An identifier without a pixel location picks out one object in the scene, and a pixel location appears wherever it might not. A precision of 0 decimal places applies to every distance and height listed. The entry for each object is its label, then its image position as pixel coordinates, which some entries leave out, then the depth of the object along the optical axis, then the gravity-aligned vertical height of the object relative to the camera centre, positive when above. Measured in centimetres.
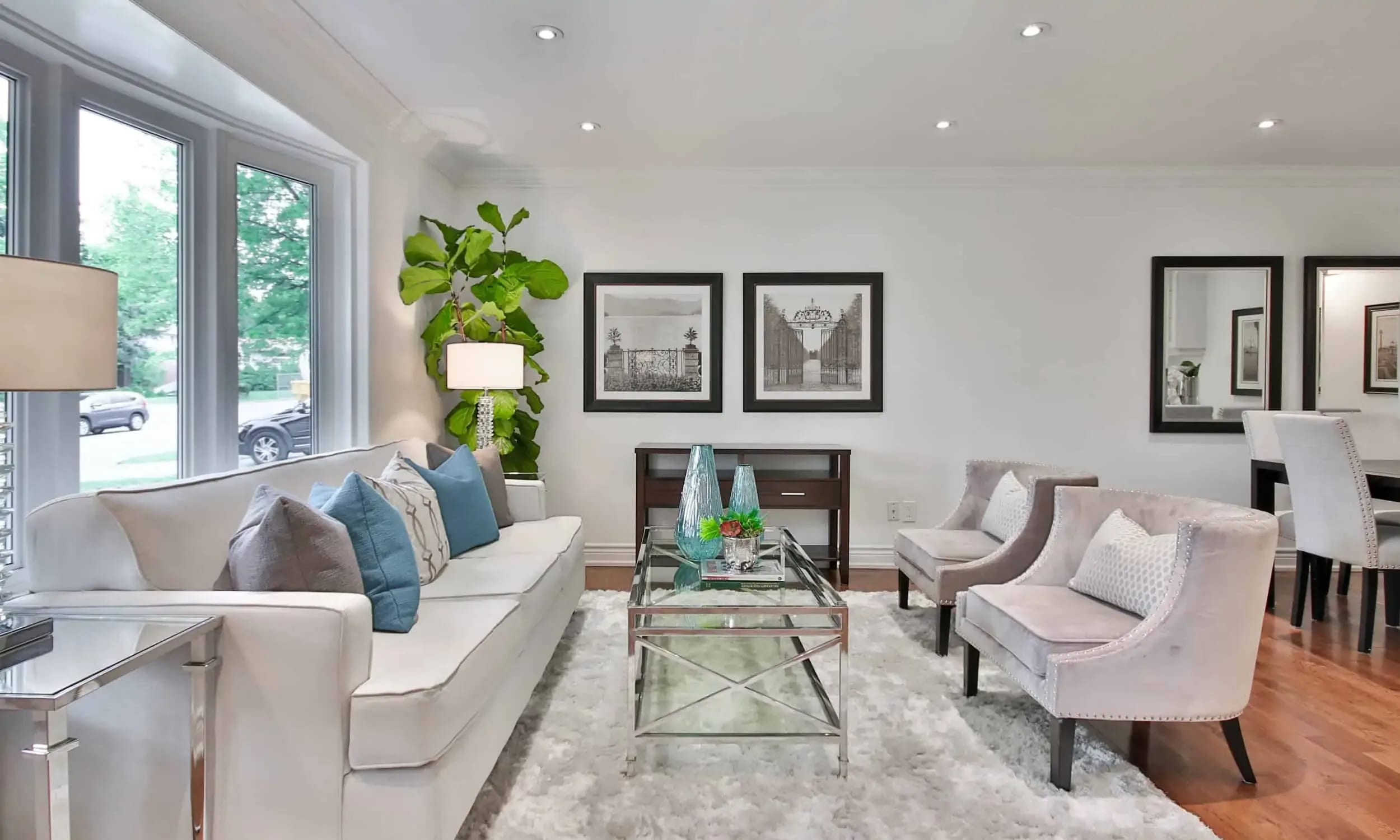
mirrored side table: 119 -44
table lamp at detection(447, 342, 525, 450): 377 +22
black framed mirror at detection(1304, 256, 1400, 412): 458 +49
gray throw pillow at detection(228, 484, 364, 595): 175 -33
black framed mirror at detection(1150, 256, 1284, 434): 462 +44
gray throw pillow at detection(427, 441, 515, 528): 338 -29
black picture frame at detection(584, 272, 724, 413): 469 +47
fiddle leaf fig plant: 400 +62
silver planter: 263 -49
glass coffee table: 216 -83
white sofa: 158 -65
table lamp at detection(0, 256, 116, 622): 124 +14
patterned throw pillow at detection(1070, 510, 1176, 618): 216 -46
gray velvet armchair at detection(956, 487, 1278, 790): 200 -64
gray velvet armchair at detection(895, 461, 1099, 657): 295 -56
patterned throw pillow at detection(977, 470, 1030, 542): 318 -42
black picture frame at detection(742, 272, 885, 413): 468 +46
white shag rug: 188 -101
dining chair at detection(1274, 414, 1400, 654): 318 -42
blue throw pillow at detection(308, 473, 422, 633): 202 -38
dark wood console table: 431 -44
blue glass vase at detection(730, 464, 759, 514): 274 -30
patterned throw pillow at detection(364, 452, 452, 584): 250 -34
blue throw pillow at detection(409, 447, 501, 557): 296 -36
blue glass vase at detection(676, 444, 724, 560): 273 -34
